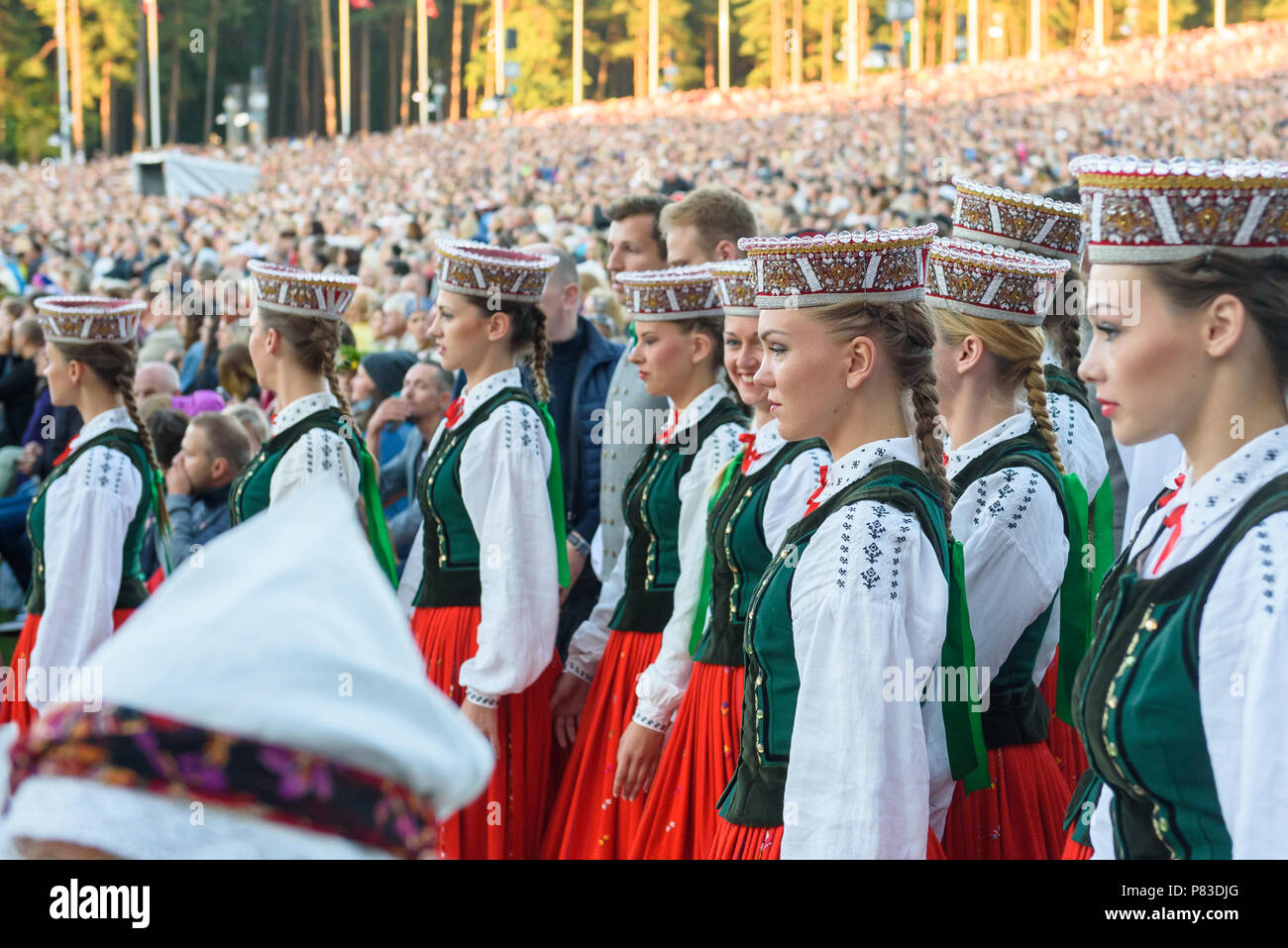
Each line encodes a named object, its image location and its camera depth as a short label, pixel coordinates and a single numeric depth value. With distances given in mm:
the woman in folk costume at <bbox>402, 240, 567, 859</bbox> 3236
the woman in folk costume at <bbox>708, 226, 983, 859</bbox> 1851
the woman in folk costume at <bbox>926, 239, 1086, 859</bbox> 2330
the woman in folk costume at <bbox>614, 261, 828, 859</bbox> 2682
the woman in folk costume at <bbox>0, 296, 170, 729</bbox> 3502
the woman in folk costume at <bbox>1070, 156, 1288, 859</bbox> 1444
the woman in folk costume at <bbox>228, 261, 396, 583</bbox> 3508
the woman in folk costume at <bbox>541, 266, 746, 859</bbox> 3314
